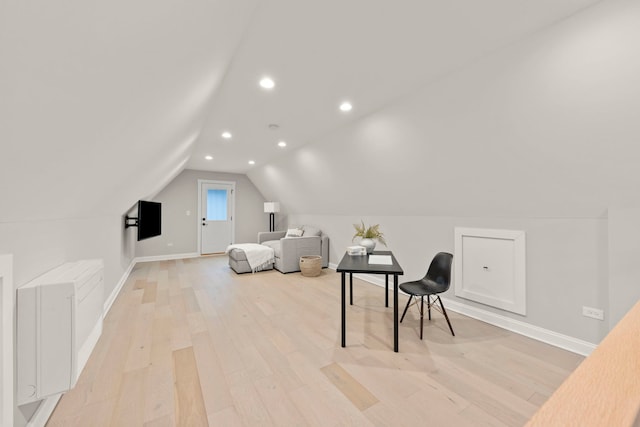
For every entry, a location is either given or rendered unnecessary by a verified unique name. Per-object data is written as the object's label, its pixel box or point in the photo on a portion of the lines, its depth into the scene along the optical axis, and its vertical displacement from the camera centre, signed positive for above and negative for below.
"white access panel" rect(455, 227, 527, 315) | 2.39 -0.55
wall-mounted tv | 3.57 -0.05
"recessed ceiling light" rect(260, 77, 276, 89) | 2.23 +1.26
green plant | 3.17 -0.23
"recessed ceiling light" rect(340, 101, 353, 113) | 2.60 +1.21
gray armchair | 4.67 -0.66
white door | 6.54 +0.00
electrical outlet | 1.96 -0.79
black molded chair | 2.28 -0.67
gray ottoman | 4.61 -0.88
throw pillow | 5.64 -0.39
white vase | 2.92 -0.34
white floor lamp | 6.43 +0.24
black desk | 2.00 -0.46
